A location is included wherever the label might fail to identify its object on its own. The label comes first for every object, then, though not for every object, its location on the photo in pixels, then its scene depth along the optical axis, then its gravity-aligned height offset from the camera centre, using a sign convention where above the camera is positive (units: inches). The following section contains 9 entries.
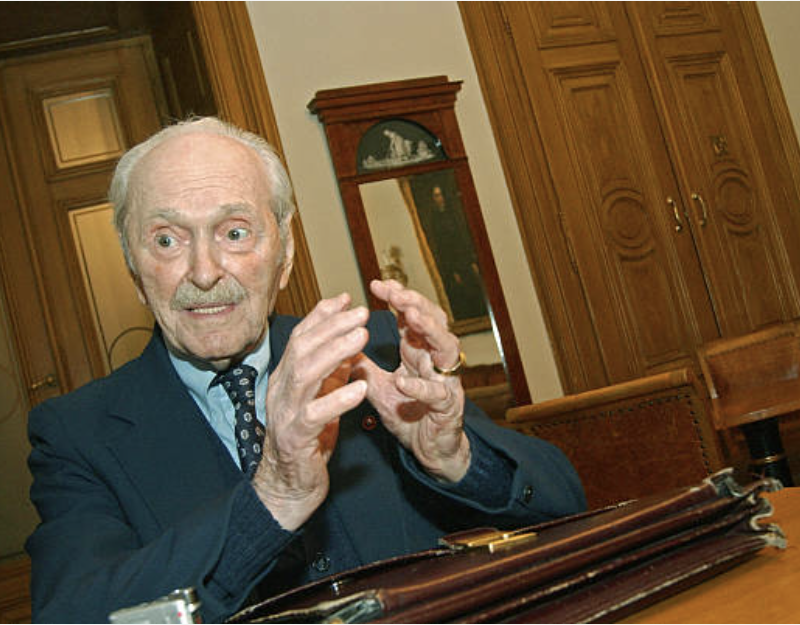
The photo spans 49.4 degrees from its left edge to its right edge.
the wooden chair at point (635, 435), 99.3 -13.0
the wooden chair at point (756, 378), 130.3 -12.8
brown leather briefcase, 26.5 -7.0
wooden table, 27.4 -9.9
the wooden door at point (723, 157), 213.2 +34.3
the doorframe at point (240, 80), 164.2 +64.4
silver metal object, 27.0 -4.9
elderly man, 42.2 -0.7
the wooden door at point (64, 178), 212.4 +71.9
